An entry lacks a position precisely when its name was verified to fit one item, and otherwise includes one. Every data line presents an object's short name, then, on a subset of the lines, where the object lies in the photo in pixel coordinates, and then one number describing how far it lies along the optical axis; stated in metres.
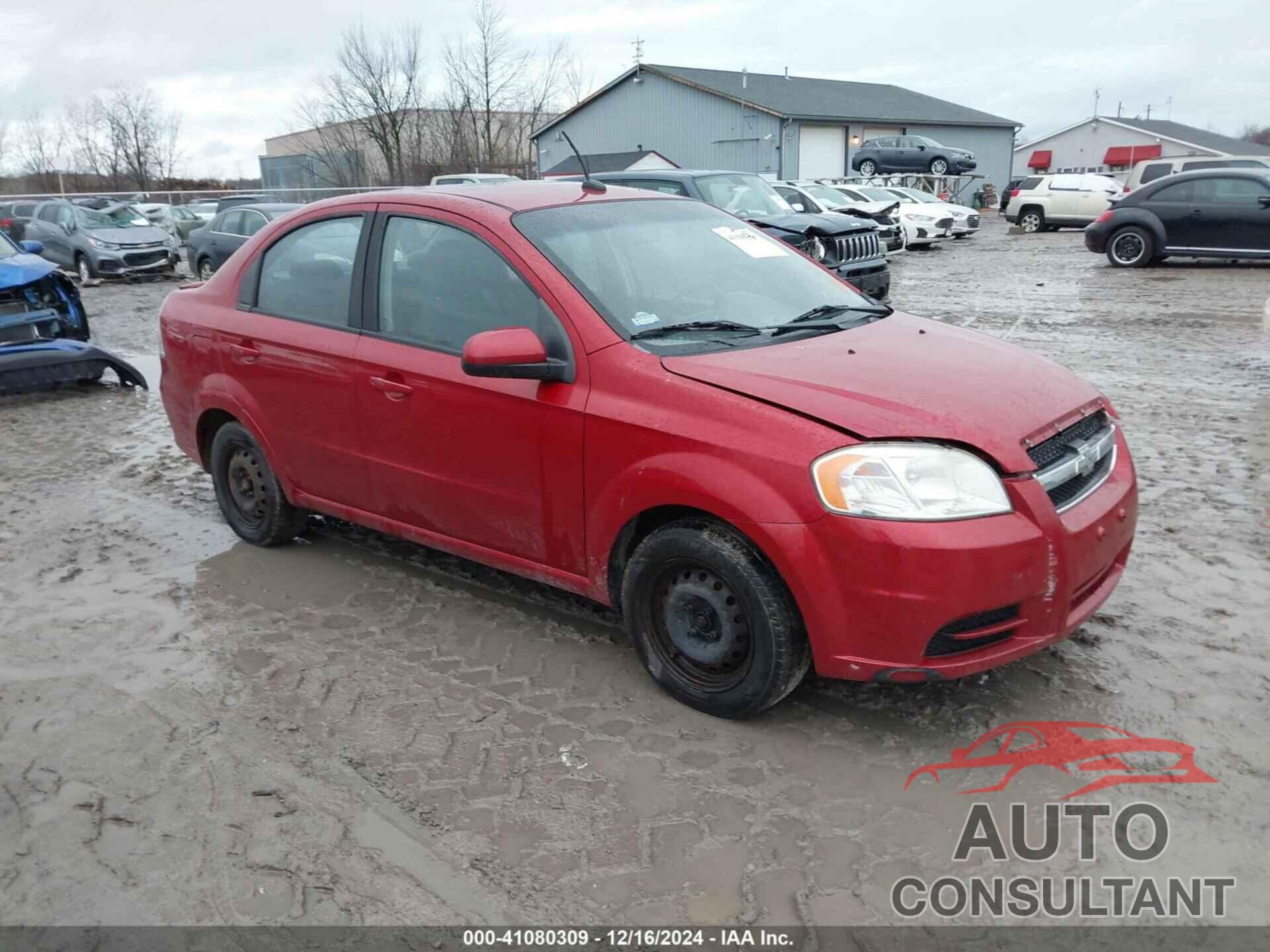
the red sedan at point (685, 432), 3.09
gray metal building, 40.16
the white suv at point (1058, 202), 26.98
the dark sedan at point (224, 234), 17.31
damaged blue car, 9.02
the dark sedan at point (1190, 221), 16.03
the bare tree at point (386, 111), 46.53
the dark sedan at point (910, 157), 34.97
